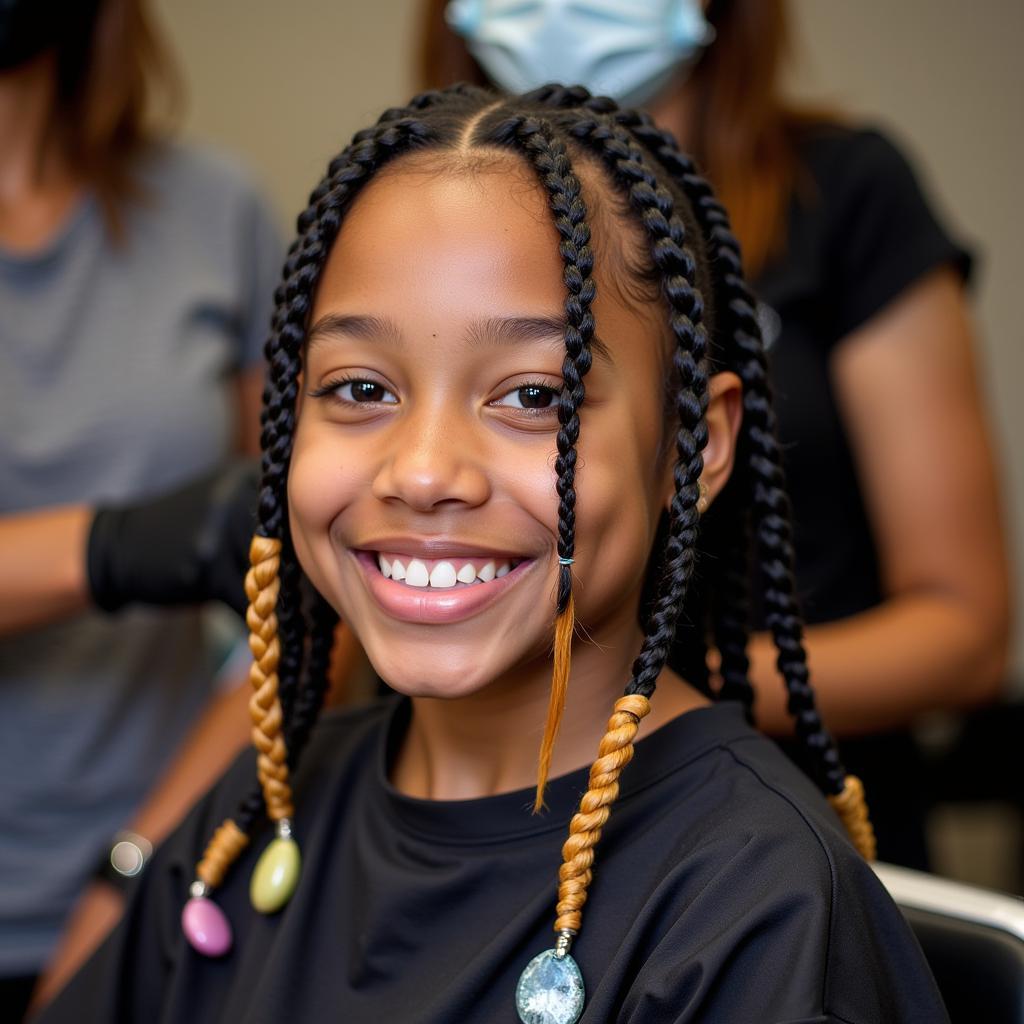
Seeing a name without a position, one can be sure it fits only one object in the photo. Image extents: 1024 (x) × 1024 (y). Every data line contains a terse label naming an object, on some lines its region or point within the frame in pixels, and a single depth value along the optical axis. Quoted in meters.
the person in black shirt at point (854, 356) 1.32
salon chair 0.90
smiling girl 0.83
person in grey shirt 1.41
